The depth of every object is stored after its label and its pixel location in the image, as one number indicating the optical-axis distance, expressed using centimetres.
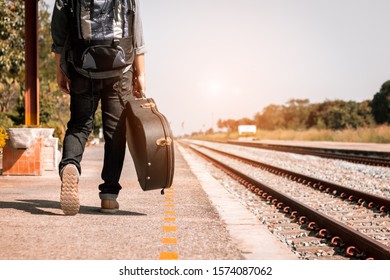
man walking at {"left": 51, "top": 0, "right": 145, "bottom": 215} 455
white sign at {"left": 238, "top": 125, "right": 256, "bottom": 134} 8394
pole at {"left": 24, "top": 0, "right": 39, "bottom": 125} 994
